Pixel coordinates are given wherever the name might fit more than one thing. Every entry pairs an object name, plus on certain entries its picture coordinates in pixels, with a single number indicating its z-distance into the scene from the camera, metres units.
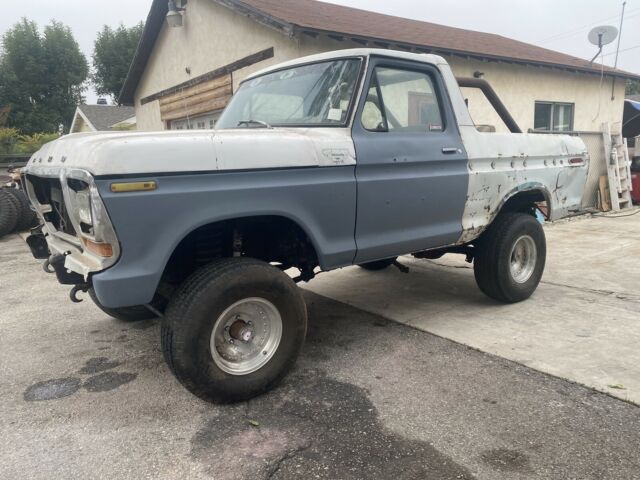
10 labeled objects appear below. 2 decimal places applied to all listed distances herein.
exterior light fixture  11.44
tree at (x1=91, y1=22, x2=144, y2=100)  37.69
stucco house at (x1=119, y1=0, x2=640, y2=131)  8.35
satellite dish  11.40
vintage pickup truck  2.57
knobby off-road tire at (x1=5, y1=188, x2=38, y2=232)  9.58
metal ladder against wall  10.68
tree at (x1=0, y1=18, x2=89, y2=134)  32.66
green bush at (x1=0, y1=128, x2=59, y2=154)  17.97
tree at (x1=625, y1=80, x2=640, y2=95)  42.88
